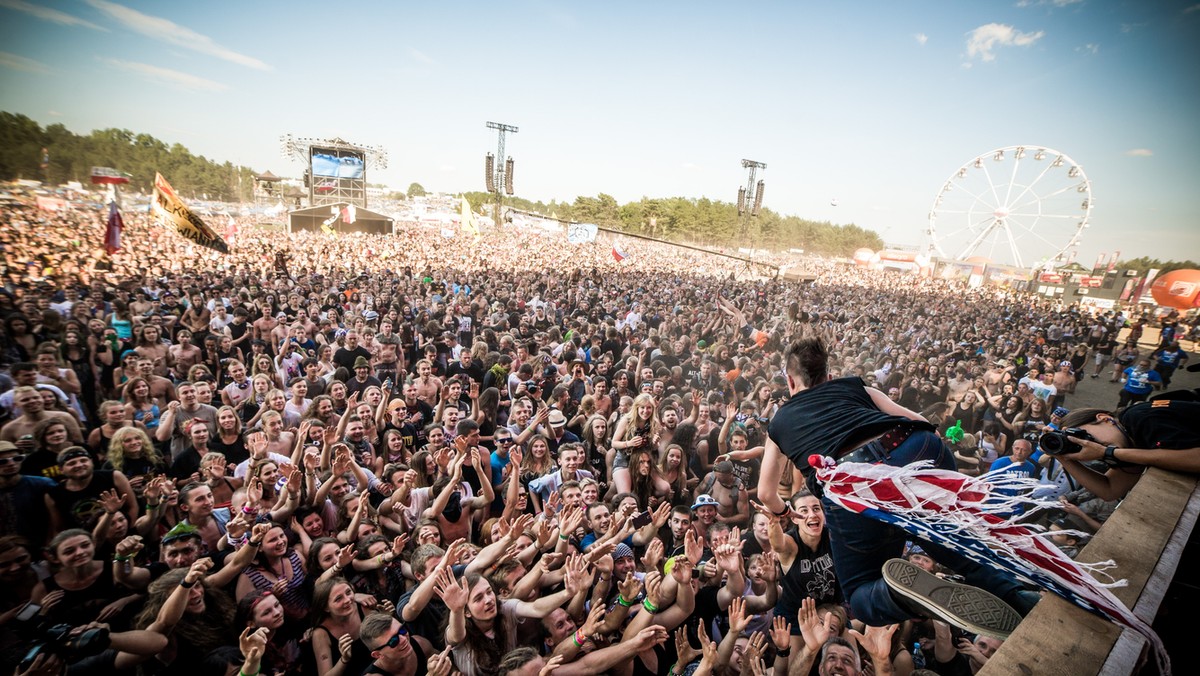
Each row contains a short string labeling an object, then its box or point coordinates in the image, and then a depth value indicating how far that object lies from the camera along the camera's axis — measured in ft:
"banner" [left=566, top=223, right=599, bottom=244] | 71.26
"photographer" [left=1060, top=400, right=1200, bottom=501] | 6.22
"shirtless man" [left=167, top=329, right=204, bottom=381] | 21.47
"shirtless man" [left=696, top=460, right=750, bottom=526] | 13.53
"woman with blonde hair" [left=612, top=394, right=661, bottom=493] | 15.12
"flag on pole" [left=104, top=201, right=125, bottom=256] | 34.81
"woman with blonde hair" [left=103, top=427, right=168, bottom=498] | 12.28
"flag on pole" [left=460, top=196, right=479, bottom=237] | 84.01
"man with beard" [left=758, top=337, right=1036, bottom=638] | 5.49
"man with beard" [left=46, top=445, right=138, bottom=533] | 10.19
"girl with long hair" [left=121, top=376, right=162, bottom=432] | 15.47
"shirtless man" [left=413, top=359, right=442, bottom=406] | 19.20
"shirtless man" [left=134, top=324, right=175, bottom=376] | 20.52
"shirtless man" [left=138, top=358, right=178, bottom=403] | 18.03
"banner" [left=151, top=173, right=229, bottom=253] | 35.86
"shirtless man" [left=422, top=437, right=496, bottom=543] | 11.58
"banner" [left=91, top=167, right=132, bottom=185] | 84.10
